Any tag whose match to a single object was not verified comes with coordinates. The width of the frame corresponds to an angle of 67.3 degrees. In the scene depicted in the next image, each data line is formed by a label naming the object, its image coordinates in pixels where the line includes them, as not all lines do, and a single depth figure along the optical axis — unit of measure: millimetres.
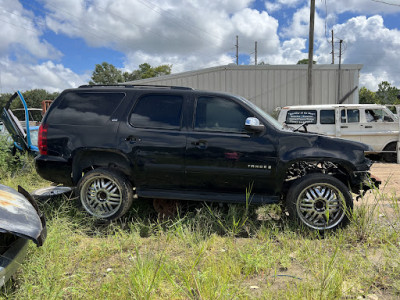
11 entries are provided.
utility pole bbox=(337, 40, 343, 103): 17528
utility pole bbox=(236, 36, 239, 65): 42069
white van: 9445
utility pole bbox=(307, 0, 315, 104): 14977
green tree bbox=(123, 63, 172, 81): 54219
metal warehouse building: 17531
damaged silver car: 2213
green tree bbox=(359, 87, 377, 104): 50069
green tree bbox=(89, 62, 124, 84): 55188
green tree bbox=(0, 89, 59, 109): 52469
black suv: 3742
